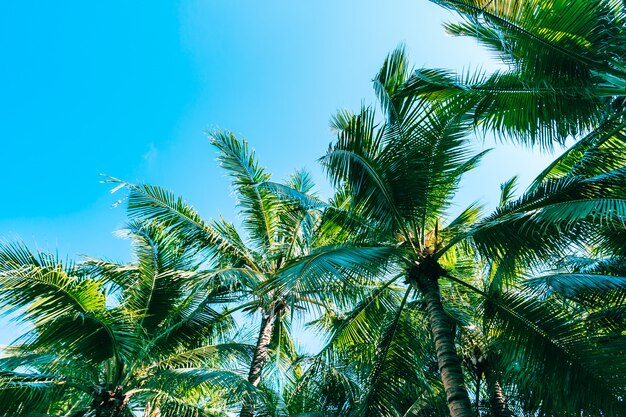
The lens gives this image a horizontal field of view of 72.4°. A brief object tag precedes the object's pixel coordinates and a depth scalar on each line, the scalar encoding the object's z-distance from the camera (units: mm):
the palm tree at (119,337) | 6117
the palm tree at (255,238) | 8055
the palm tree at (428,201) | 5395
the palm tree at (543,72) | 5000
